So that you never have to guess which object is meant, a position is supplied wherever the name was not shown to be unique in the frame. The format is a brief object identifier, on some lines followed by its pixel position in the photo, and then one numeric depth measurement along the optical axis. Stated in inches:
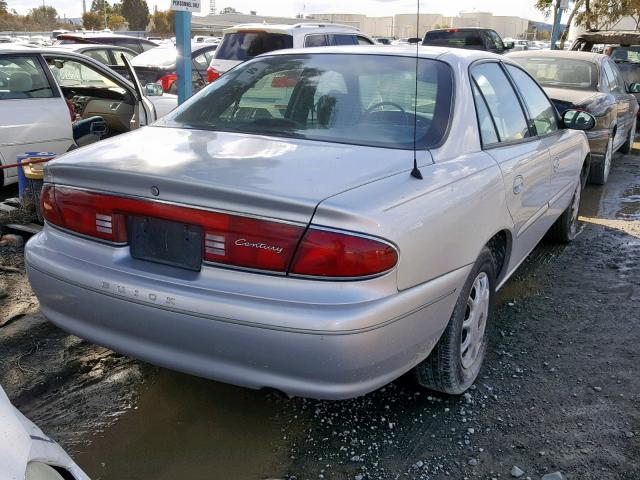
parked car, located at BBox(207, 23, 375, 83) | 375.2
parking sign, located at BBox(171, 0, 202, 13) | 214.7
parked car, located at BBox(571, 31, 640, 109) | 460.4
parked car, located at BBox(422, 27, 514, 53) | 578.6
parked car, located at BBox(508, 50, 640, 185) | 282.6
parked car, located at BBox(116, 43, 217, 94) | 430.9
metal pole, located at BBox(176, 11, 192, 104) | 229.6
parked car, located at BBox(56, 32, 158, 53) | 561.8
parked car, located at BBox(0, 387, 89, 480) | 52.7
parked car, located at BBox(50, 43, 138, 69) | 352.5
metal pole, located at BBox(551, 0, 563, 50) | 654.9
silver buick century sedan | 87.0
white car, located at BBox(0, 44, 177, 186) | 225.4
